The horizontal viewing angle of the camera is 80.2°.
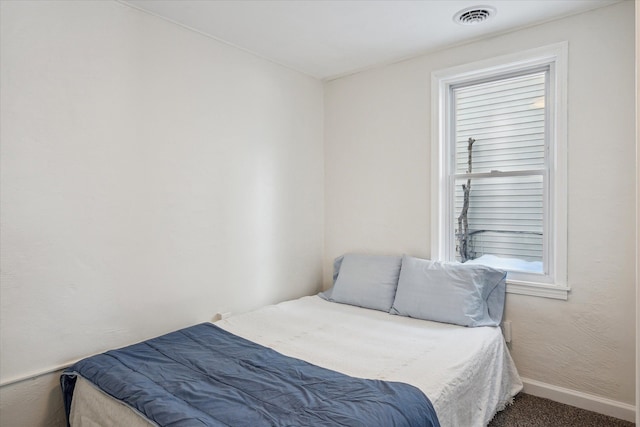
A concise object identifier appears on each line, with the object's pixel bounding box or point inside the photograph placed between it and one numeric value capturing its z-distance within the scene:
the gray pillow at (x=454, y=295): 2.47
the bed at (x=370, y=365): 1.52
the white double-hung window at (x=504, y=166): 2.60
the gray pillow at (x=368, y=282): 2.85
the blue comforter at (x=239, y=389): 1.41
